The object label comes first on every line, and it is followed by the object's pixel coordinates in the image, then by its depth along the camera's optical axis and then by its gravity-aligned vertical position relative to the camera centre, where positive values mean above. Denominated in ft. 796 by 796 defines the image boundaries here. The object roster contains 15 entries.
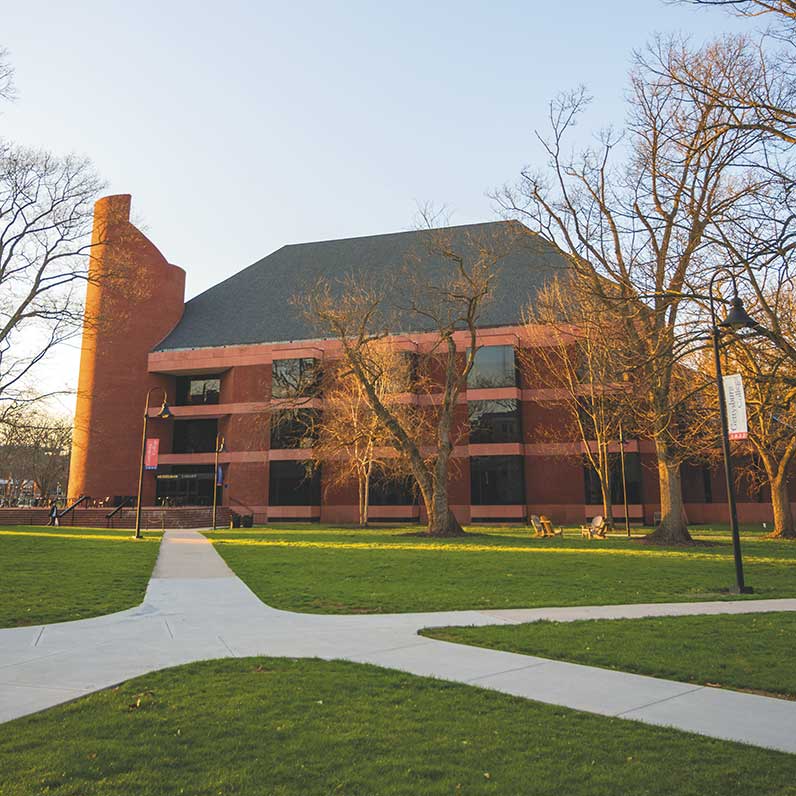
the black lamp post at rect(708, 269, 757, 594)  36.91 +7.66
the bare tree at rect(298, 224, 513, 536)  92.32 +23.32
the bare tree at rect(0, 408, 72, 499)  172.48 +12.15
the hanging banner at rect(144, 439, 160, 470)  101.36 +6.78
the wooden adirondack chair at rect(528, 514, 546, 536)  93.30 -3.71
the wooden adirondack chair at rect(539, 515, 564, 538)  94.12 -3.95
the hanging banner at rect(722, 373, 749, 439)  41.45 +5.97
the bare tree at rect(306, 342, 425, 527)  103.24 +13.35
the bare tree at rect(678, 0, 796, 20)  30.30 +22.73
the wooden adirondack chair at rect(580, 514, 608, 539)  92.53 -4.19
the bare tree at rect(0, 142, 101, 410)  94.17 +37.31
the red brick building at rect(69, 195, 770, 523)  143.02 +22.74
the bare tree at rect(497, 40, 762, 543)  38.42 +17.35
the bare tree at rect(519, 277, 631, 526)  85.59 +20.52
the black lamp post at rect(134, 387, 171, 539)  92.53 +11.77
